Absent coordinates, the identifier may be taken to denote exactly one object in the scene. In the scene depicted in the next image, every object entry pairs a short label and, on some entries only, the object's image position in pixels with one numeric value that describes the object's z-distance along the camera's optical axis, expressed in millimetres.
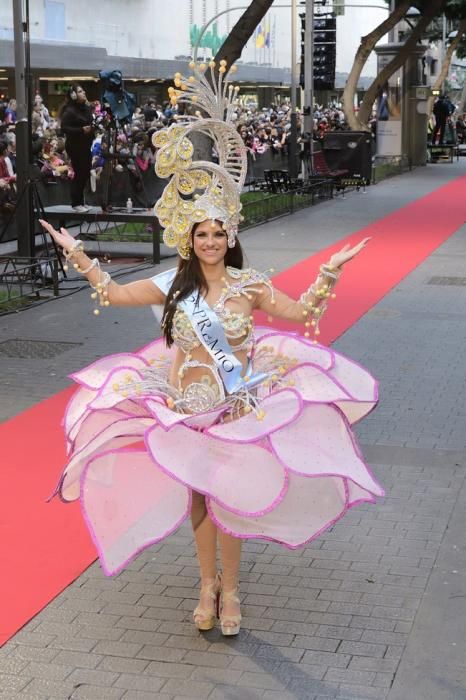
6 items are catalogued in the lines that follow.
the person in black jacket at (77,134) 16938
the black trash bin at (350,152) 28828
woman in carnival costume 4871
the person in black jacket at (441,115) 44281
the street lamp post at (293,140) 27062
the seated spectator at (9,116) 21375
